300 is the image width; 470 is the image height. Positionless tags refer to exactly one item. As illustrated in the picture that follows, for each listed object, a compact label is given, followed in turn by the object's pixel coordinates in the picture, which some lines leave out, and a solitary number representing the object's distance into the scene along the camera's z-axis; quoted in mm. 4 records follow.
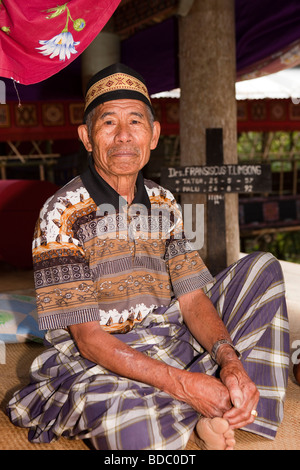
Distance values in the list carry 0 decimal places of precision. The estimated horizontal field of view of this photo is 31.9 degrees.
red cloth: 2027
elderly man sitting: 1466
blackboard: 3633
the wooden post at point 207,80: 3797
